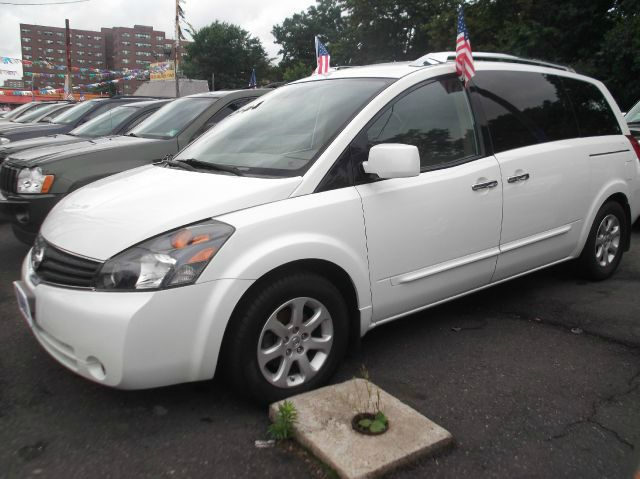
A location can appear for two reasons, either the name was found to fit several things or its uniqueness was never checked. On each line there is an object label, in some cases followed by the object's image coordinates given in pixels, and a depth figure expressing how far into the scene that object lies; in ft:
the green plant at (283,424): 8.22
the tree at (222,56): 185.57
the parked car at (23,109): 55.62
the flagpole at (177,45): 65.18
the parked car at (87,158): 15.89
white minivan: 8.13
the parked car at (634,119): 22.71
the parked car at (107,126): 22.13
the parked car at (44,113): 42.33
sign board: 105.50
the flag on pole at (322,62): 14.49
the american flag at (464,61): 11.71
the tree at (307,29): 186.50
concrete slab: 7.43
